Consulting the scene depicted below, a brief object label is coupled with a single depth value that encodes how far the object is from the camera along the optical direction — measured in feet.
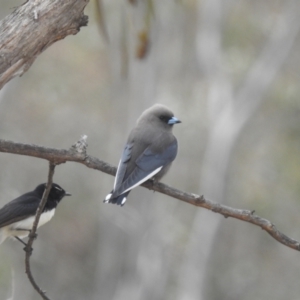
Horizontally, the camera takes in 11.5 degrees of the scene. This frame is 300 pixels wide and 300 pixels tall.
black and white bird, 43.09
